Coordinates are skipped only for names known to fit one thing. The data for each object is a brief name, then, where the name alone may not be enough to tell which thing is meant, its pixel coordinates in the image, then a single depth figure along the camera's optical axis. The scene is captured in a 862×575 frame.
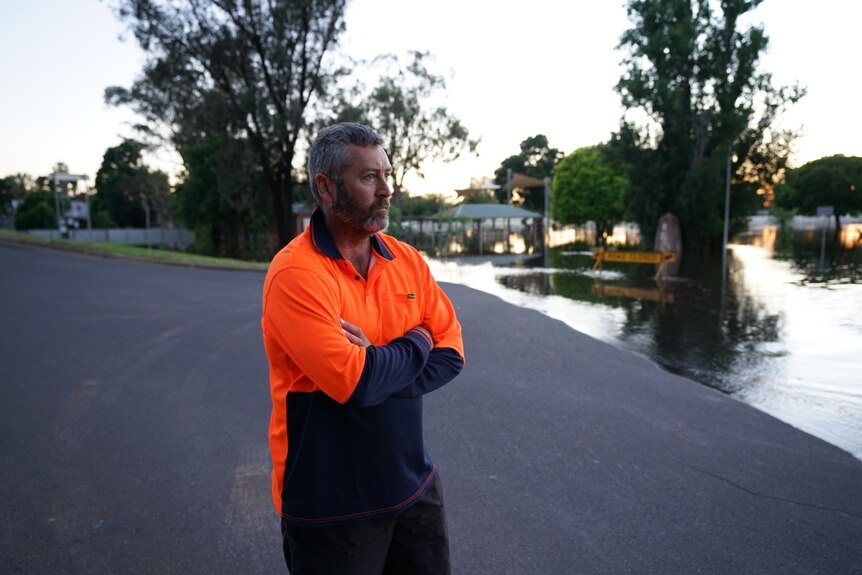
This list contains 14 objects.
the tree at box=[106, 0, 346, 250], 21.90
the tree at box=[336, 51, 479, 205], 39.59
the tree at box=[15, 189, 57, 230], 48.81
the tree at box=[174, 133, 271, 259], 32.34
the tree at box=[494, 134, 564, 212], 87.94
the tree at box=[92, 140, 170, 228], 59.34
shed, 40.62
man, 1.70
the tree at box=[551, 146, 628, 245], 55.88
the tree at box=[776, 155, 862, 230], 64.50
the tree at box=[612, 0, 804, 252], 32.66
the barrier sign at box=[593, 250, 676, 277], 18.70
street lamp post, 21.34
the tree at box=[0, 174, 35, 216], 83.25
